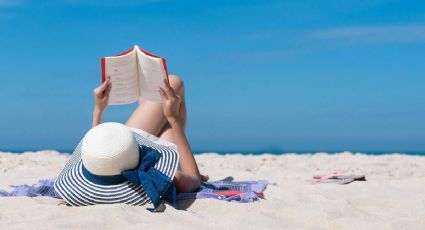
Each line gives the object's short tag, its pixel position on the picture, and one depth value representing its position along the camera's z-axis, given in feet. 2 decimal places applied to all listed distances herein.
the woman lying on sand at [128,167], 11.27
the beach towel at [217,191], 13.11
